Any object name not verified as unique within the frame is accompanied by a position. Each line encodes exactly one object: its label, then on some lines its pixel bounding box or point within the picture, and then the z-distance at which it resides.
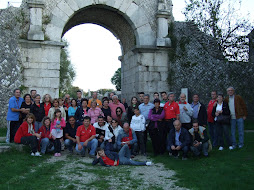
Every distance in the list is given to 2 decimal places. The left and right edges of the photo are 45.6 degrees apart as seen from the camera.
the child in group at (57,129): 7.88
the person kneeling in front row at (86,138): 7.78
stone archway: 11.27
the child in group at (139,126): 8.19
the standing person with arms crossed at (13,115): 8.29
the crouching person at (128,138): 7.78
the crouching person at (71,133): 8.18
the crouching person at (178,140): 7.21
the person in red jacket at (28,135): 7.52
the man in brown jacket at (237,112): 7.97
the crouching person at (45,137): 7.84
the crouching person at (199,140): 7.23
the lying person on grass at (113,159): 6.70
